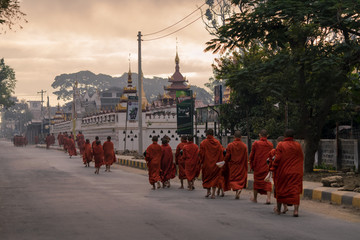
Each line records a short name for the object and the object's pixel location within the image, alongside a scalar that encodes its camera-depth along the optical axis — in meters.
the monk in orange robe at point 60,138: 57.72
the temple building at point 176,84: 71.75
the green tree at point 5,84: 78.31
